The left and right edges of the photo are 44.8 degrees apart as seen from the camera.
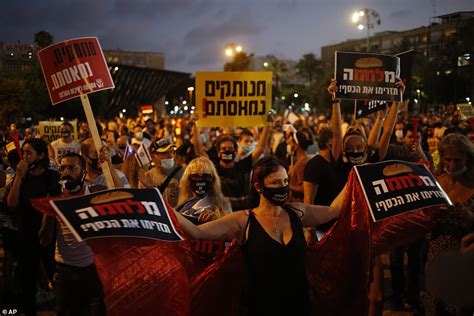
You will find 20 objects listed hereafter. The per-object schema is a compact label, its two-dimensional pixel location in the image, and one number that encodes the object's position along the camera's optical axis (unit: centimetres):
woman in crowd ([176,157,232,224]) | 511
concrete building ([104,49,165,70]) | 17798
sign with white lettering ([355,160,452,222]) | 418
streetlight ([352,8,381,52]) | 3206
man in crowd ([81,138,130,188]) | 600
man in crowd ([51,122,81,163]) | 1002
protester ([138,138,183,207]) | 650
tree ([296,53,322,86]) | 12256
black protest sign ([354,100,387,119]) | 786
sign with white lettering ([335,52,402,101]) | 710
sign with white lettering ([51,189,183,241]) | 332
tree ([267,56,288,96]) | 10689
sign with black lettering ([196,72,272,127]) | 879
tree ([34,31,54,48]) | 6041
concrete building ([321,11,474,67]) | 10581
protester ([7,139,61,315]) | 566
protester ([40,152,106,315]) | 473
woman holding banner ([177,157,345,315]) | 388
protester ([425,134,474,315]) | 418
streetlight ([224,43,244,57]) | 2420
